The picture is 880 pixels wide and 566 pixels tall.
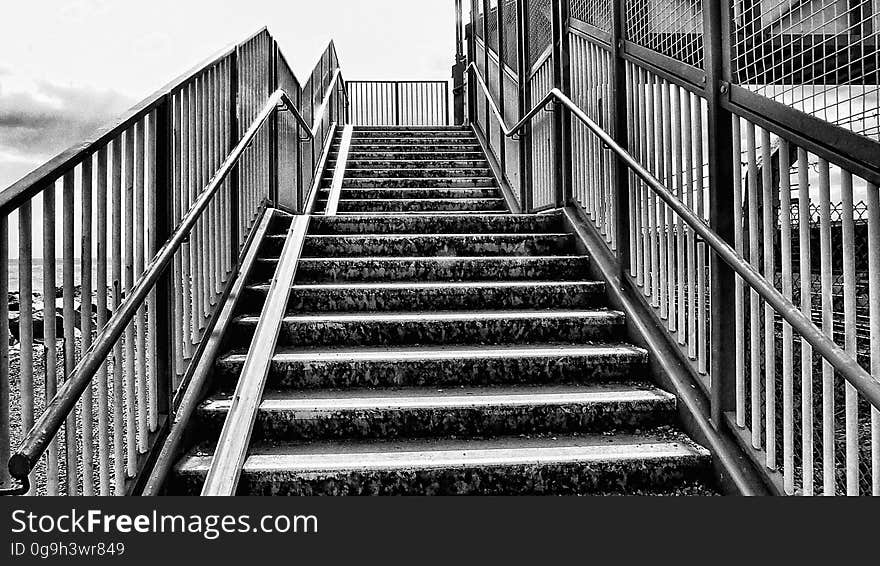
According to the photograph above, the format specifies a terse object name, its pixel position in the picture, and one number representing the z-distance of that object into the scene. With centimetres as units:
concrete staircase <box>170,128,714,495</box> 207
